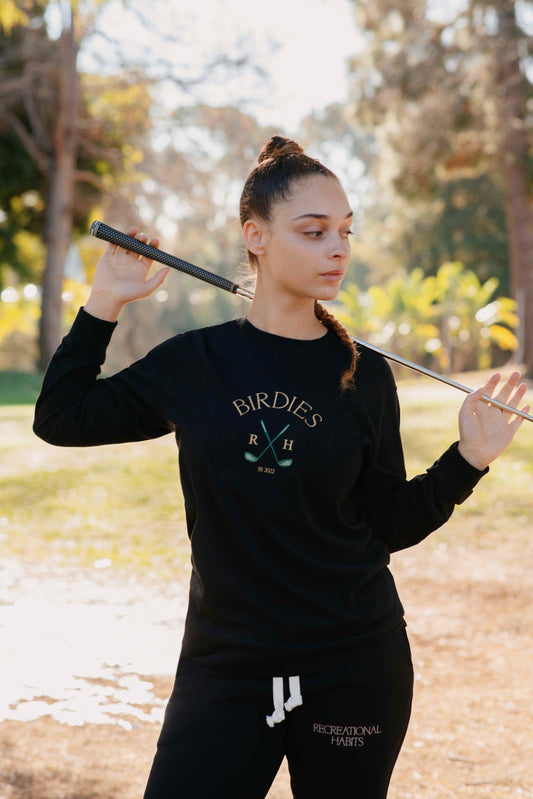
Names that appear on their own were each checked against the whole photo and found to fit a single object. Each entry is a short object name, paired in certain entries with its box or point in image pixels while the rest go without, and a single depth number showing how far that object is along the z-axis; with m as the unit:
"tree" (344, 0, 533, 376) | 17.25
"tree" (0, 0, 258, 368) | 17.61
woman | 1.79
